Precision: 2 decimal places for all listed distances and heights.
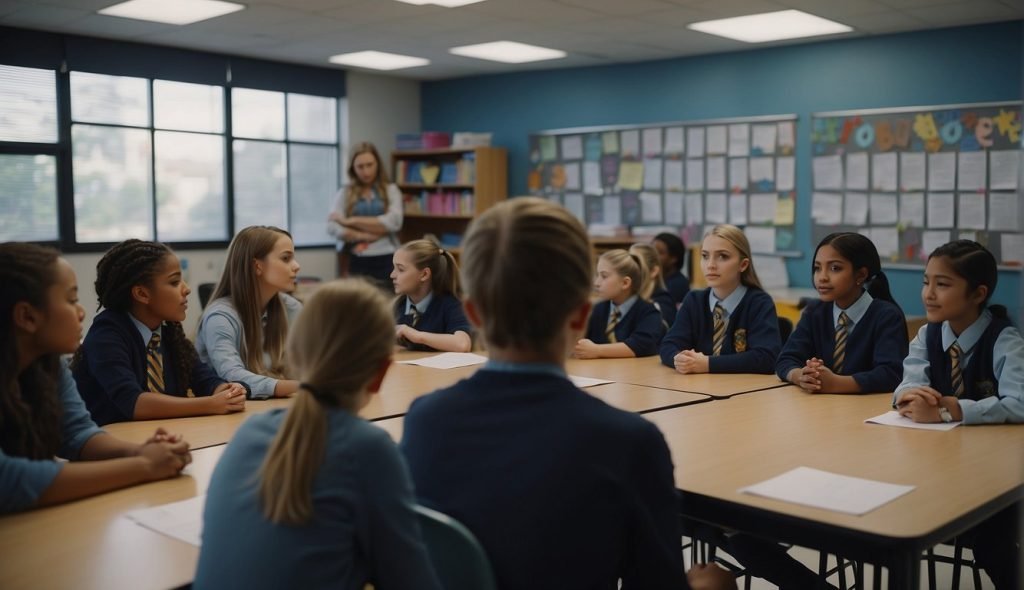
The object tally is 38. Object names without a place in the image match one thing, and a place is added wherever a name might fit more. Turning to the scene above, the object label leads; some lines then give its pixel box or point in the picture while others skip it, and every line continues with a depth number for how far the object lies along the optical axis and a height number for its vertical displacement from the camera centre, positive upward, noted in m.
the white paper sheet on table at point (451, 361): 3.52 -0.51
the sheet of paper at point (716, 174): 7.18 +0.38
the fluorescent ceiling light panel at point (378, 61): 7.71 +1.37
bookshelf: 8.35 +0.35
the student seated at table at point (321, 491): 1.22 -0.35
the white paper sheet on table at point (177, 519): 1.56 -0.51
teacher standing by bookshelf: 7.18 +0.05
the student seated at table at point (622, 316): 3.84 -0.39
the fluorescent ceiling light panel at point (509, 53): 7.15 +1.34
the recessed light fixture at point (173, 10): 5.76 +1.34
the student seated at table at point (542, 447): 1.28 -0.30
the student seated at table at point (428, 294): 3.95 -0.30
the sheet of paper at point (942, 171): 6.09 +0.34
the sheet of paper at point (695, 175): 7.30 +0.38
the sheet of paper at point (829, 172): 6.60 +0.37
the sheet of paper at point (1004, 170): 5.86 +0.34
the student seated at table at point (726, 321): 3.34 -0.36
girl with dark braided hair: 2.45 -0.31
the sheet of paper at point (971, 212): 6.02 +0.08
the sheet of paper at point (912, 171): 6.23 +0.35
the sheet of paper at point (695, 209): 7.32 +0.12
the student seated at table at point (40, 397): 1.69 -0.32
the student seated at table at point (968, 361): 2.33 -0.36
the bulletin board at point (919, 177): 5.93 +0.31
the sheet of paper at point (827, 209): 6.63 +0.11
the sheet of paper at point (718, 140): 7.16 +0.64
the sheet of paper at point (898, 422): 2.32 -0.50
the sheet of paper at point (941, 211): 6.15 +0.09
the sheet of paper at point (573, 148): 8.07 +0.66
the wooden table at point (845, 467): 1.56 -0.50
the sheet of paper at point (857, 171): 6.48 +0.37
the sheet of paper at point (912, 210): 6.27 +0.10
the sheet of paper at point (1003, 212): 5.90 +0.08
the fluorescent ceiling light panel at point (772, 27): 5.89 +1.28
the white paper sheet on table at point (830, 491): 1.65 -0.49
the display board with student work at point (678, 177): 6.91 +0.38
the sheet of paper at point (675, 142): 7.40 +0.65
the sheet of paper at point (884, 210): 6.39 +0.10
